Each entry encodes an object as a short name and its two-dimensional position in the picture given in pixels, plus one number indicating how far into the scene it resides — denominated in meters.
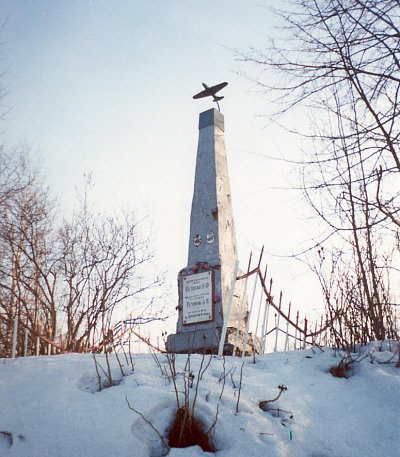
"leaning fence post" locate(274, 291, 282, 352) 6.45
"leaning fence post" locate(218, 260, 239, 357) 5.34
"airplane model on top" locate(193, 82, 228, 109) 11.50
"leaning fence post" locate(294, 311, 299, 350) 6.48
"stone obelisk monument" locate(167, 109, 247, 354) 8.48
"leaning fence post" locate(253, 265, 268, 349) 6.23
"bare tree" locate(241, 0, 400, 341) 3.50
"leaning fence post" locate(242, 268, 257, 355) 5.77
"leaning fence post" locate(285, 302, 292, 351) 6.51
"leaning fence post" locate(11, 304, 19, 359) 5.45
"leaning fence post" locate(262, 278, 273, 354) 6.14
